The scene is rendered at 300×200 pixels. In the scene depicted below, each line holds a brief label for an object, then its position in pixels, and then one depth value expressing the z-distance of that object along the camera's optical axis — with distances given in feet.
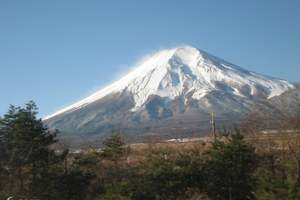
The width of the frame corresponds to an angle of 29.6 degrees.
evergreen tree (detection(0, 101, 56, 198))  73.00
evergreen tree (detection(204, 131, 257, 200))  62.95
